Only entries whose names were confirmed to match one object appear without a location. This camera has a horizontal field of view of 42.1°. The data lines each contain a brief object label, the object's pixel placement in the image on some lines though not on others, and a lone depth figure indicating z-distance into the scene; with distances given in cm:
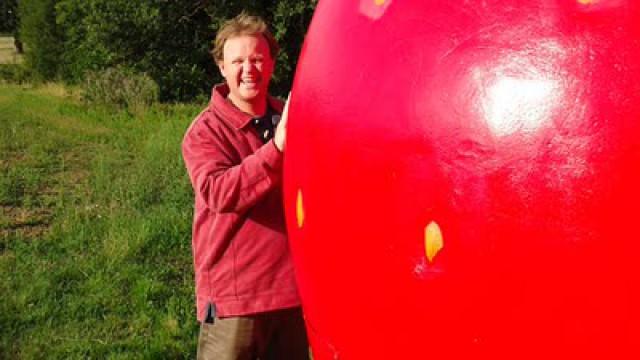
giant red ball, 141
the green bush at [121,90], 1550
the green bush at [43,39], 2147
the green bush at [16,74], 2330
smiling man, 252
